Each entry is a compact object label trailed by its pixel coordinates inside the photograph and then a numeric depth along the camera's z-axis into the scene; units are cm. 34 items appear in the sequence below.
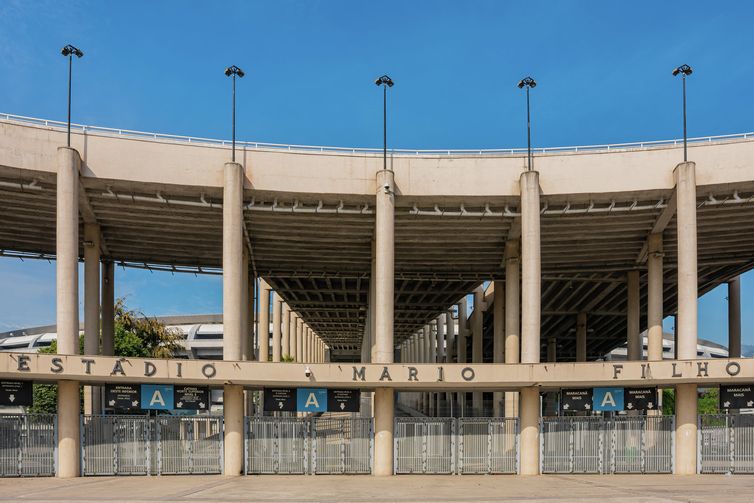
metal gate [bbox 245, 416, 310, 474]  2891
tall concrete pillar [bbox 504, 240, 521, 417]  3953
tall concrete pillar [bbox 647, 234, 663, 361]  3847
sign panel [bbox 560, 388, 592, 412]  3094
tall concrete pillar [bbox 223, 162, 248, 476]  2878
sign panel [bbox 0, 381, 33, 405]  2792
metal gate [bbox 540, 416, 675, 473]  2936
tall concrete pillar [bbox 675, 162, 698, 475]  2930
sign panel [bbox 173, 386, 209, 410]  2925
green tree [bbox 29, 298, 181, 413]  5716
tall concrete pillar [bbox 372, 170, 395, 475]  3102
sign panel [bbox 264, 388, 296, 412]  3025
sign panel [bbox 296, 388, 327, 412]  3020
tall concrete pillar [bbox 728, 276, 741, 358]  5366
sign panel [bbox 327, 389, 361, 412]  3030
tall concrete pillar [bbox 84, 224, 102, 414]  3688
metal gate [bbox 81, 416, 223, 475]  2820
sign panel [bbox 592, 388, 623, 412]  3073
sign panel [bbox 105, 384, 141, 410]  2894
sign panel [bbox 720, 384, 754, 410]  2989
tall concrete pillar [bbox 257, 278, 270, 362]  5612
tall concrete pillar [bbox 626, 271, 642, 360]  4878
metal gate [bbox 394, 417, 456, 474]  2928
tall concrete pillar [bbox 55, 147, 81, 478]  2791
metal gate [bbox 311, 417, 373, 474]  2900
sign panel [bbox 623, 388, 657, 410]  3060
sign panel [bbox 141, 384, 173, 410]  2891
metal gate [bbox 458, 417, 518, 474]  2930
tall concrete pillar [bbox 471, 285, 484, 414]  6372
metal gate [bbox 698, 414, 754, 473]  2889
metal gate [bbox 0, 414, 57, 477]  2723
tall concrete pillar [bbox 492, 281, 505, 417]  5406
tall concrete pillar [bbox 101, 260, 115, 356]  4475
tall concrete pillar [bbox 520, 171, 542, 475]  2959
